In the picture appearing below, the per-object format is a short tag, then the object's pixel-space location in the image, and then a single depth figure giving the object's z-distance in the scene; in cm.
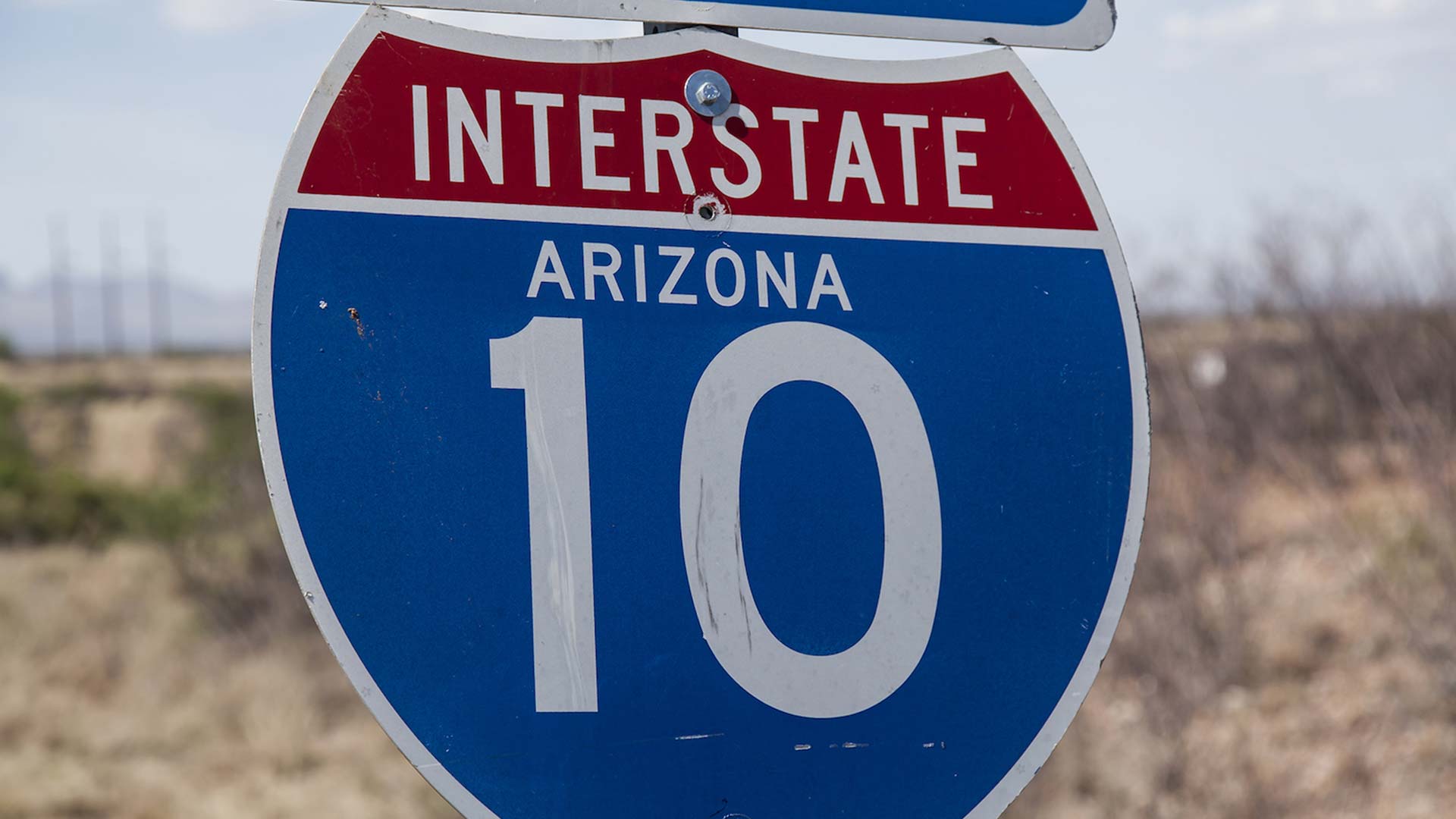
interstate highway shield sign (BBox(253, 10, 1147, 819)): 288
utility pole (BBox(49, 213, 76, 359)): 7795
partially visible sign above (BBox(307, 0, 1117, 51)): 297
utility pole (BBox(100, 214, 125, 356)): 8370
